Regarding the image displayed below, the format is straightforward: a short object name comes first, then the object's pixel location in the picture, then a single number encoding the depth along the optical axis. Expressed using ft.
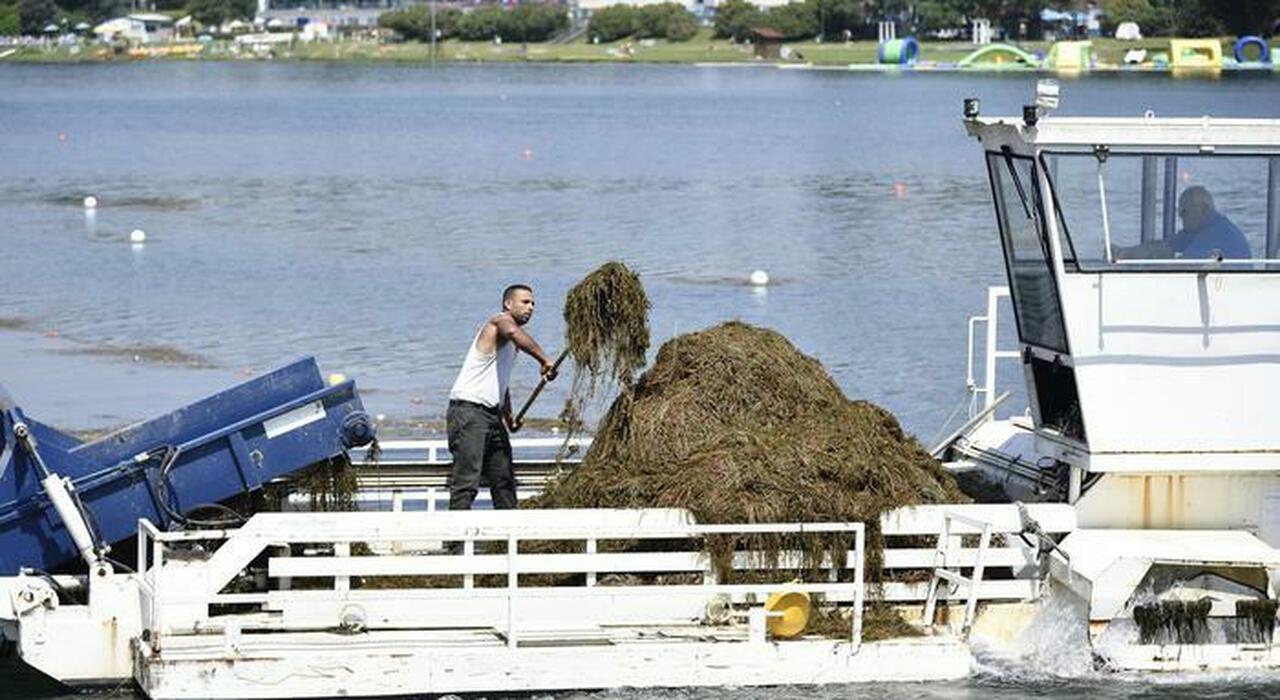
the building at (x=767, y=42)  611.55
